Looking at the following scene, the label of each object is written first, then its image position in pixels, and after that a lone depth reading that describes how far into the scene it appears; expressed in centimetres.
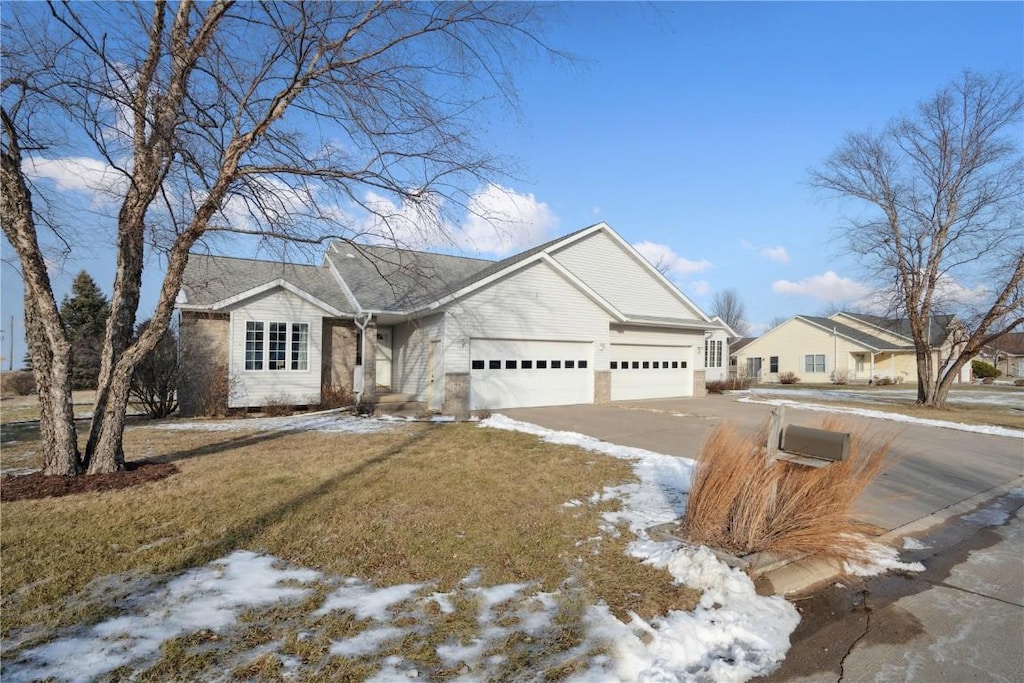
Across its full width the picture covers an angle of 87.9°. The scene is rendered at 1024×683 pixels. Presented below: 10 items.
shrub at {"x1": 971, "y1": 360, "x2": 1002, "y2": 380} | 4894
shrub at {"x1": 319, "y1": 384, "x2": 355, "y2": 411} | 1684
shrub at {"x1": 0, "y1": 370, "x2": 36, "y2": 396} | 2673
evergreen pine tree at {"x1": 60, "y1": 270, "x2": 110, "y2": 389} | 2978
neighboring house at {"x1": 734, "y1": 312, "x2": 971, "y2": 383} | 3823
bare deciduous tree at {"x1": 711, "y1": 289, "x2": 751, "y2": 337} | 7531
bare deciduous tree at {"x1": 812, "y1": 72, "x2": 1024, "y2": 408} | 1977
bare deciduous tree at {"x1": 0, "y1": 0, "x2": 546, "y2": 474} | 688
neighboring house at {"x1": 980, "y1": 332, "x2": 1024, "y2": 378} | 5354
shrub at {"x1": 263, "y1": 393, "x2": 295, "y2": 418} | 1581
